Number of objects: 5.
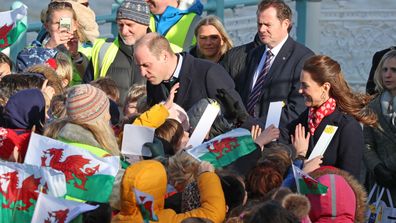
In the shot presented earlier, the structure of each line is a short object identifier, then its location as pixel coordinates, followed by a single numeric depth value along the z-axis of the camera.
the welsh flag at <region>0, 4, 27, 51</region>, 16.44
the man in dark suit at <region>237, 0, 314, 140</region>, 14.95
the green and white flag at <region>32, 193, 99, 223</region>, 10.94
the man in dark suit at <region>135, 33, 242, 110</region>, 14.39
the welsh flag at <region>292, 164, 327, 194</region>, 11.58
